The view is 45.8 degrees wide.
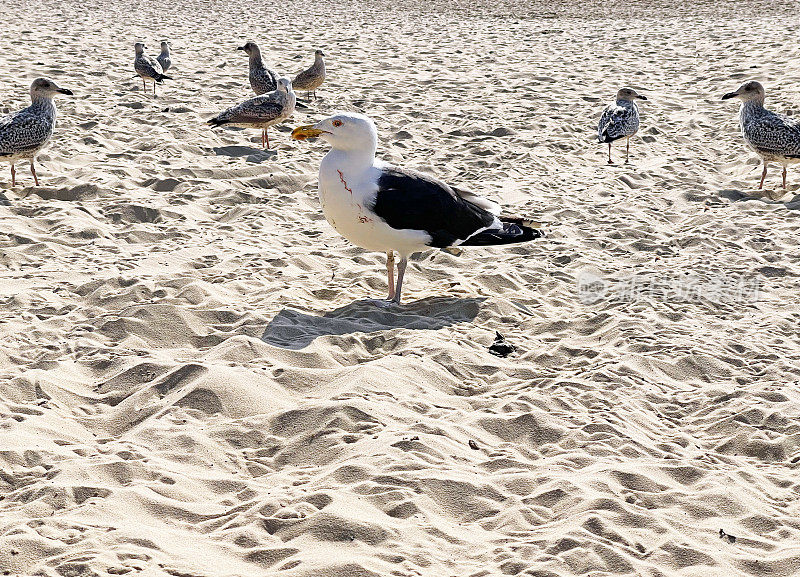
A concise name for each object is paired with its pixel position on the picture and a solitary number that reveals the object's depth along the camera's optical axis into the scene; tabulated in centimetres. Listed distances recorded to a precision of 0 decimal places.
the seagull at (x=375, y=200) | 622
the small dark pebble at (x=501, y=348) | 570
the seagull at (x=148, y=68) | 1287
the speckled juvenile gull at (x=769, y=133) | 969
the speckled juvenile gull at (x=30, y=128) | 870
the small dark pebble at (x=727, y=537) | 382
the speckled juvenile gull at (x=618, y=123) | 1078
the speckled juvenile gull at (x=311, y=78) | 1359
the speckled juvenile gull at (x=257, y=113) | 1090
